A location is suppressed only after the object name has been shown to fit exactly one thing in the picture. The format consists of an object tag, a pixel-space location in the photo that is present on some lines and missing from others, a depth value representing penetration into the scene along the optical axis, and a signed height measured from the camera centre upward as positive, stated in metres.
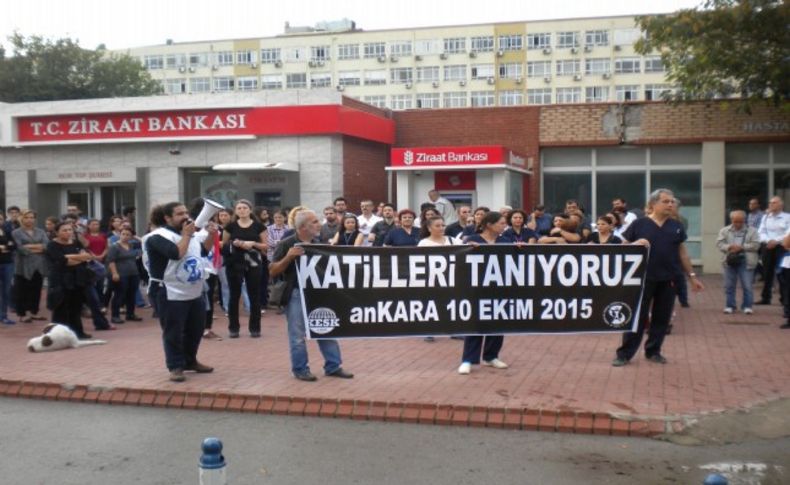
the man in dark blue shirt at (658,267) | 9.41 -0.50
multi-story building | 82.50 +15.69
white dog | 10.87 -1.39
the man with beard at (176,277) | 8.53 -0.50
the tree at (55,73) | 49.16 +8.93
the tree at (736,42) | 16.52 +3.50
